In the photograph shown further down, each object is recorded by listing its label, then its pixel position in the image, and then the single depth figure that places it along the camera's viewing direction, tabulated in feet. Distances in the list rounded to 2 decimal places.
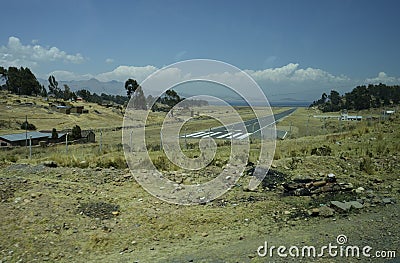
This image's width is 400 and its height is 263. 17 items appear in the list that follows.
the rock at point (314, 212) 21.21
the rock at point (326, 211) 21.02
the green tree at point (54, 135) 95.74
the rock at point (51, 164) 36.38
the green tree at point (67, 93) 324.80
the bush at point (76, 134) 99.20
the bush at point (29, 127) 145.24
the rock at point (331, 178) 28.16
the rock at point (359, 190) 26.35
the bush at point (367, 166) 32.91
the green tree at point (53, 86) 321.07
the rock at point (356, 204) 22.26
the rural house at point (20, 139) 84.99
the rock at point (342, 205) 21.72
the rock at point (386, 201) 23.65
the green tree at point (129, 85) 184.57
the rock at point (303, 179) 28.53
